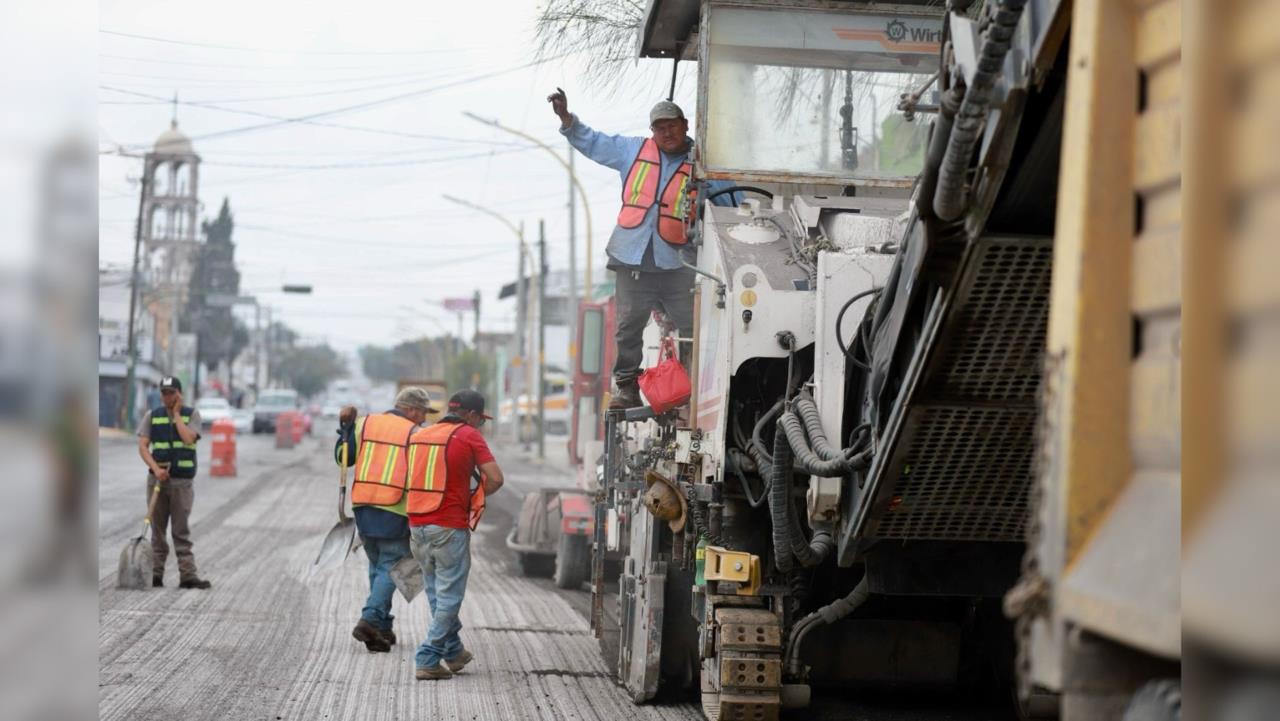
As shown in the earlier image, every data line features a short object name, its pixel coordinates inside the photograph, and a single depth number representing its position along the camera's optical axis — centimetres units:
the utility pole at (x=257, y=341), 9665
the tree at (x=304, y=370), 13988
